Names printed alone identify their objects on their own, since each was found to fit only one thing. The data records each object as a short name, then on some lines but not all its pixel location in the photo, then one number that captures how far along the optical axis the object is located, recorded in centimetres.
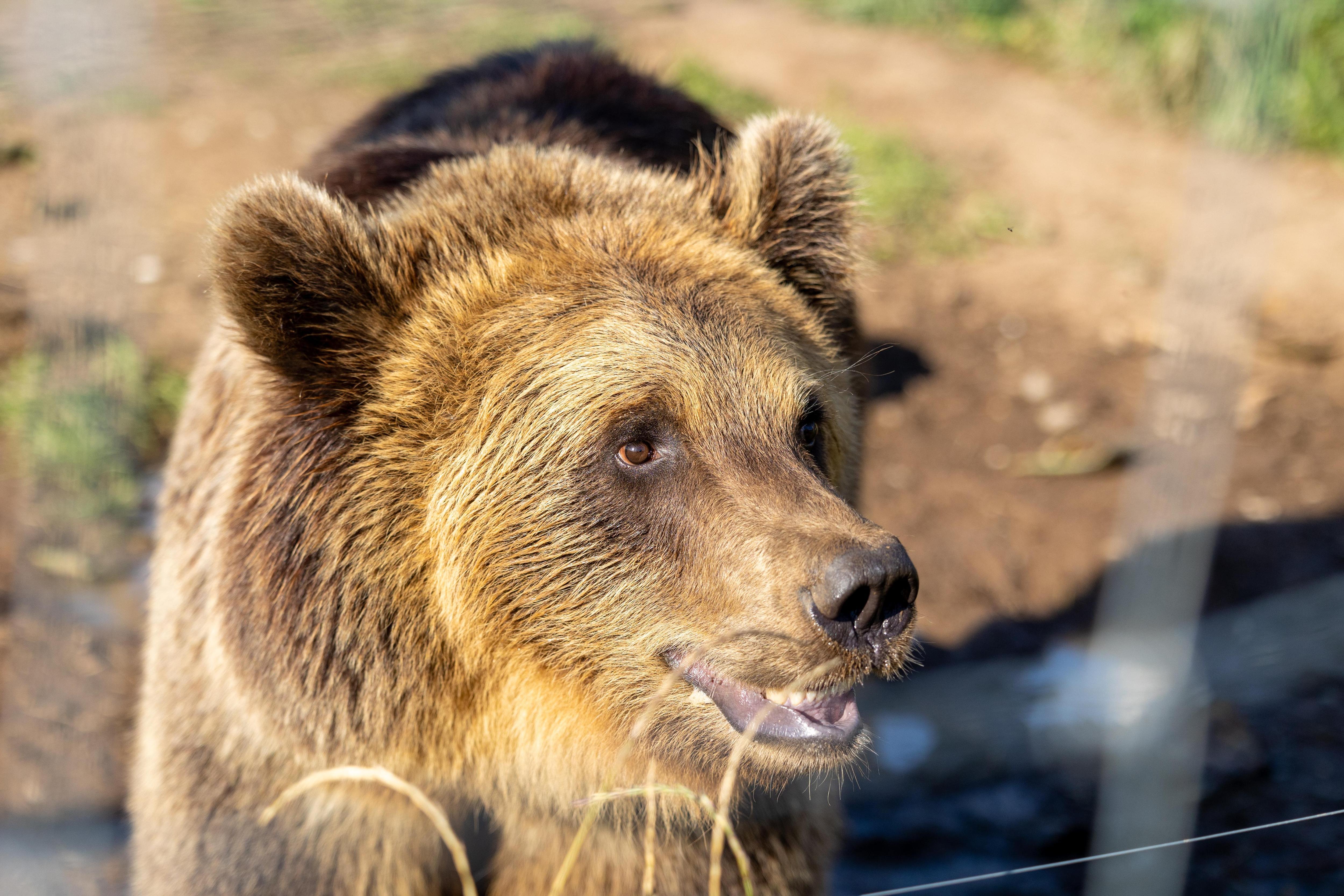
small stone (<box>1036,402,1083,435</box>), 1380
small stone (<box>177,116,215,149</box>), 1591
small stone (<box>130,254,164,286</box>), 1349
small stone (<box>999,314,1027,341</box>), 1530
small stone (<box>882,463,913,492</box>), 1287
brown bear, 493
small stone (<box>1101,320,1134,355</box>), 1516
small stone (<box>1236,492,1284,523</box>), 1237
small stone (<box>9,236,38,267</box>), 1325
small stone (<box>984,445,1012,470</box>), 1329
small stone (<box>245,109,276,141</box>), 1625
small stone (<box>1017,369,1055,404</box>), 1430
